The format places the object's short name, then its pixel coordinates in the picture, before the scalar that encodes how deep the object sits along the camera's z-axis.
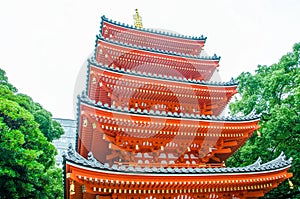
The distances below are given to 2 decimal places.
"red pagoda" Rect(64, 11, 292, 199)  6.90
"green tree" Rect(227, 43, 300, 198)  15.61
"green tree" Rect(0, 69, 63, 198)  12.83
